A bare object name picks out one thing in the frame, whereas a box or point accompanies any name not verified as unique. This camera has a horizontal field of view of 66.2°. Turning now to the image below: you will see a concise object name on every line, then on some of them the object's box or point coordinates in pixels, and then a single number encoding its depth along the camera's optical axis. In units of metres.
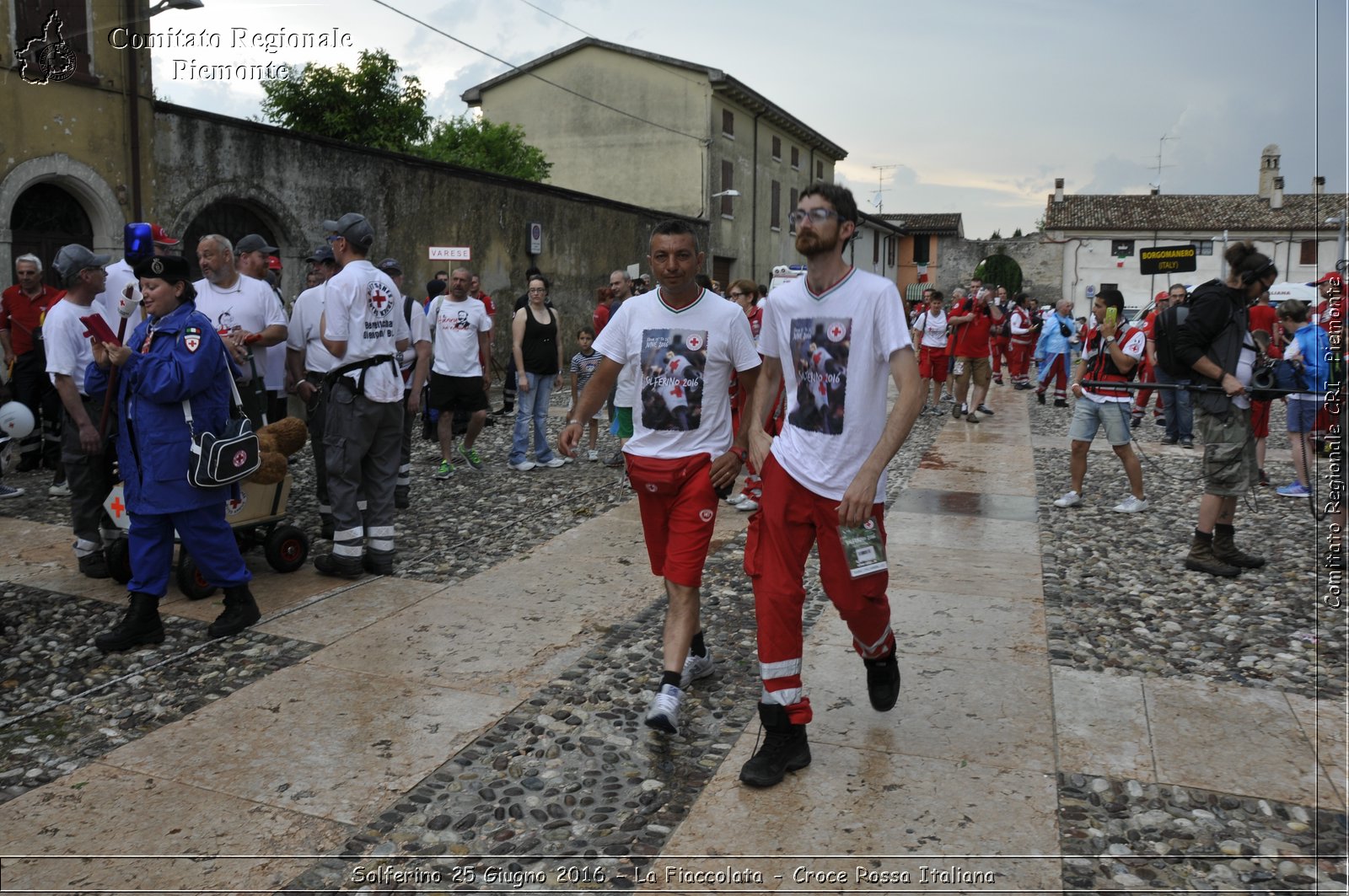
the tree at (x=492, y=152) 31.81
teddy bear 5.91
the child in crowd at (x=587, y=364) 11.00
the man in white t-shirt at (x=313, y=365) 7.04
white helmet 4.91
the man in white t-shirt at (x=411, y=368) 6.62
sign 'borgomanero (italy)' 15.48
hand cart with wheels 5.69
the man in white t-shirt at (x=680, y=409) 3.96
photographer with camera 6.25
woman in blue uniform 4.84
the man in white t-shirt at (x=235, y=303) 6.52
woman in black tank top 9.97
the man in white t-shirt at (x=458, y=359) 9.57
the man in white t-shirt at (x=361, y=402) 6.05
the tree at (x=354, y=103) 28.00
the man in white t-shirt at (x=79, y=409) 5.84
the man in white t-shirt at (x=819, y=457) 3.49
